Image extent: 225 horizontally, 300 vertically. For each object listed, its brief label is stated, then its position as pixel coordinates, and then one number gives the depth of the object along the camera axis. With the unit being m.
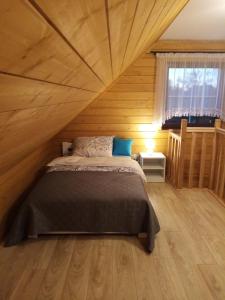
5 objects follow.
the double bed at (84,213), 2.20
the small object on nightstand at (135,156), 3.87
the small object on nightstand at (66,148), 3.87
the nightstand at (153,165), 3.69
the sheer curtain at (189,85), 3.56
